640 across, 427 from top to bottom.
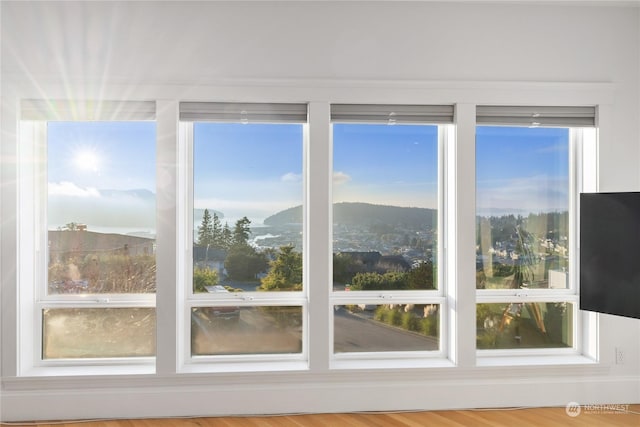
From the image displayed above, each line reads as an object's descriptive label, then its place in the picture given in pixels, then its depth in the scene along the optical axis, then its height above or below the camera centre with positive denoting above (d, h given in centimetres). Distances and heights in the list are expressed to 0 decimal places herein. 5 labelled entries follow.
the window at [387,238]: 323 -16
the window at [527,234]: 328 -13
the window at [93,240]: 313 -17
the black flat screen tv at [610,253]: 265 -22
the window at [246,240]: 318 -17
